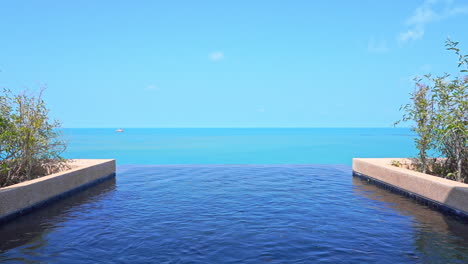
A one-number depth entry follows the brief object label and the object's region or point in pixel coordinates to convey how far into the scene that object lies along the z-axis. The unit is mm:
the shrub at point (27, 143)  9359
